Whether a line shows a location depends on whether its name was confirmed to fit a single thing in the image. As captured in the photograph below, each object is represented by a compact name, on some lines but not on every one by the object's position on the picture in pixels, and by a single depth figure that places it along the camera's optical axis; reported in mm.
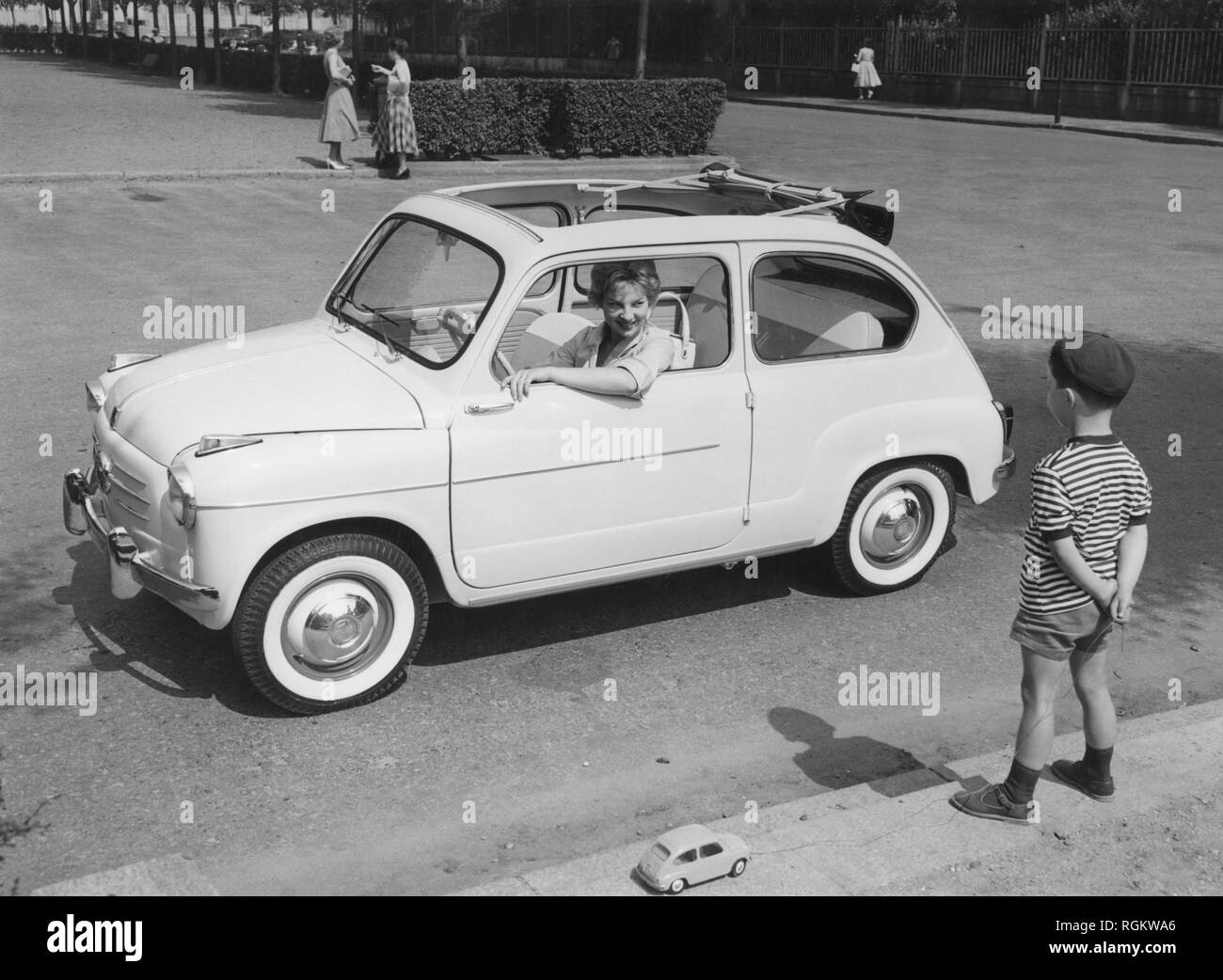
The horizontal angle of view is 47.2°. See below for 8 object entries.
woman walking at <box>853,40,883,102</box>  42656
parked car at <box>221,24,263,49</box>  70838
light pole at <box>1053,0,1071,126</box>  33469
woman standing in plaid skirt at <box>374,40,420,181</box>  20016
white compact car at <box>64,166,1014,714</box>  5055
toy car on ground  3883
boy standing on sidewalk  4164
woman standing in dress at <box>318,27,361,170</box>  20016
